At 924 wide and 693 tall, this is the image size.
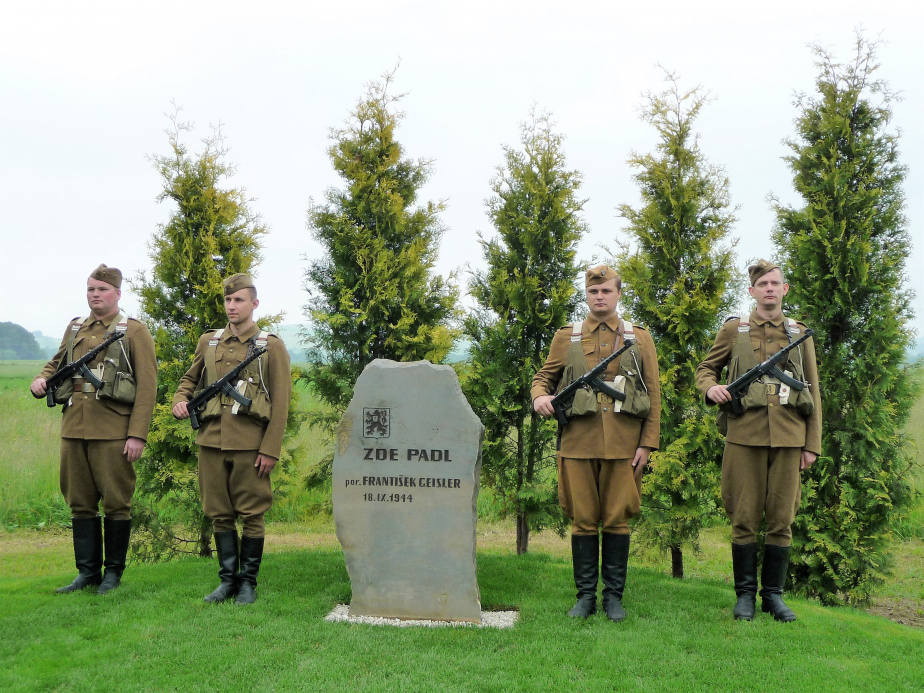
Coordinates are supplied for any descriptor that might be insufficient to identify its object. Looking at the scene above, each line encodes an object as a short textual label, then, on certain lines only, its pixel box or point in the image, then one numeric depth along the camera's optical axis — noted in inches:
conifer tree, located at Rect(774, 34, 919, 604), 254.5
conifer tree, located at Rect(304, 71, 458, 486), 286.0
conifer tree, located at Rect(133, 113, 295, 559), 293.9
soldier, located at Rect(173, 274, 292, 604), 204.5
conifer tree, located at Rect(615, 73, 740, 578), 261.6
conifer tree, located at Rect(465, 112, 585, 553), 285.6
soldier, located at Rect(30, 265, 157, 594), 211.9
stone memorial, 198.7
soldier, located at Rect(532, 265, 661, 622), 192.9
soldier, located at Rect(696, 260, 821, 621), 190.2
